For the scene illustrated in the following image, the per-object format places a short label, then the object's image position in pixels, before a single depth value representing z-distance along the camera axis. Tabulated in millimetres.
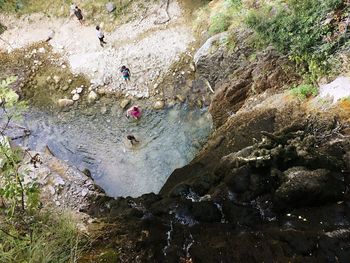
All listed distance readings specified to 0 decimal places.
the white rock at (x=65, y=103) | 14469
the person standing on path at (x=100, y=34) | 15164
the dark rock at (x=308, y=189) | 6379
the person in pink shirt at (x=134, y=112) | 13086
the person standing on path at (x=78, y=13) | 16172
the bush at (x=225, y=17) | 13031
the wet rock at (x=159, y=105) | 13391
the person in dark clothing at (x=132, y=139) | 12364
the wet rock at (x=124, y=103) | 13848
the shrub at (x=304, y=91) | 9086
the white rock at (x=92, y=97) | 14381
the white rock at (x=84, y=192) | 10053
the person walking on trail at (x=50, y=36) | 16844
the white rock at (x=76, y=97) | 14578
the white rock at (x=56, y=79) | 15319
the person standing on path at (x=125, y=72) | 14050
